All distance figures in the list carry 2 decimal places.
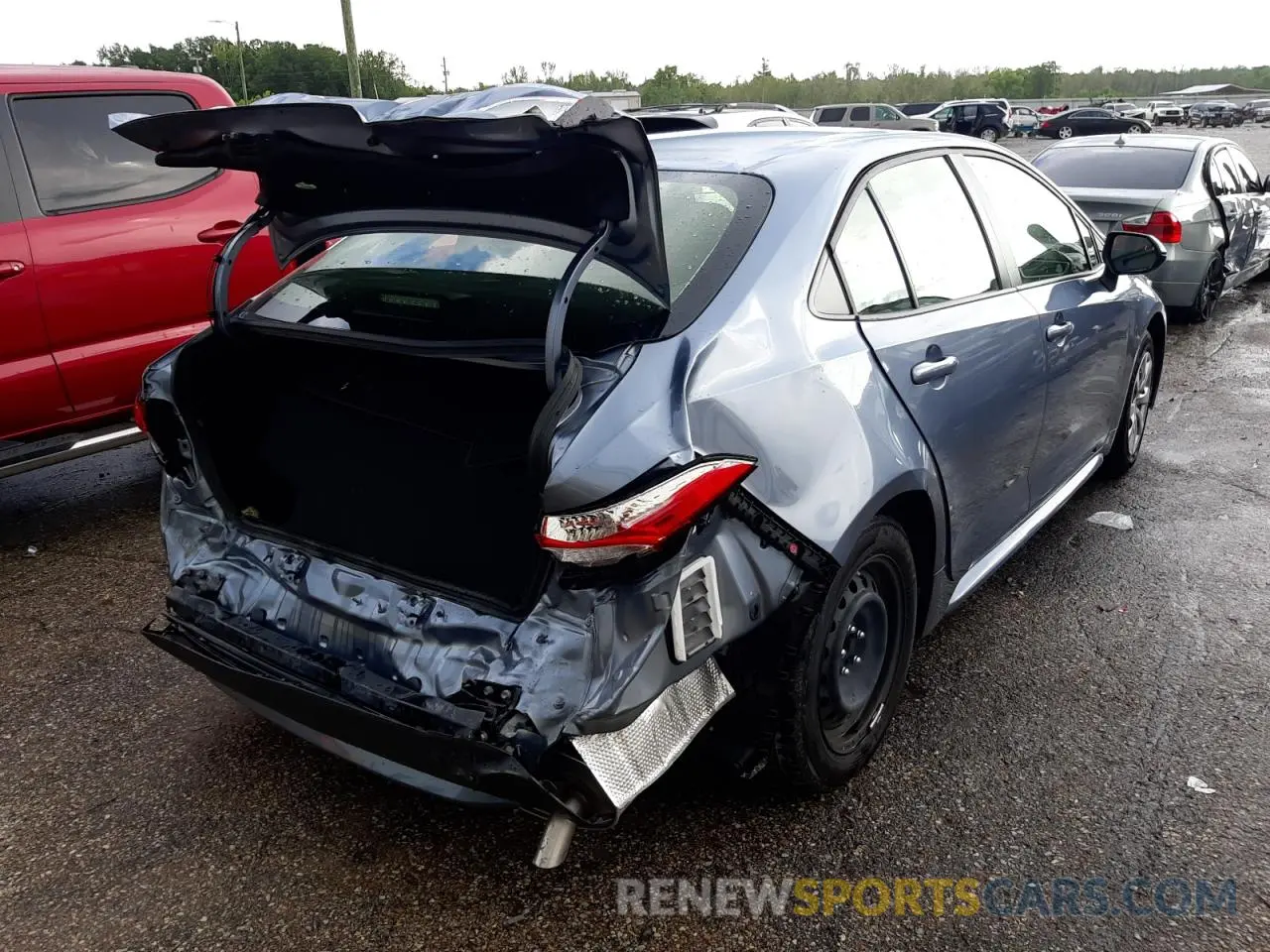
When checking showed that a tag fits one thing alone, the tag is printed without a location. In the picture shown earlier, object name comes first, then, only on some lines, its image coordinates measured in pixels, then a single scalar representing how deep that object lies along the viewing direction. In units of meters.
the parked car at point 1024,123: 46.04
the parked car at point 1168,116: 52.38
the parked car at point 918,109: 47.16
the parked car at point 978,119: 41.97
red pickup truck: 4.31
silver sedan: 7.98
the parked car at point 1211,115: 53.28
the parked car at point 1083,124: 38.44
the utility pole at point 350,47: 22.31
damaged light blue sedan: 1.99
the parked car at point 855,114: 35.25
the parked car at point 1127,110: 48.33
